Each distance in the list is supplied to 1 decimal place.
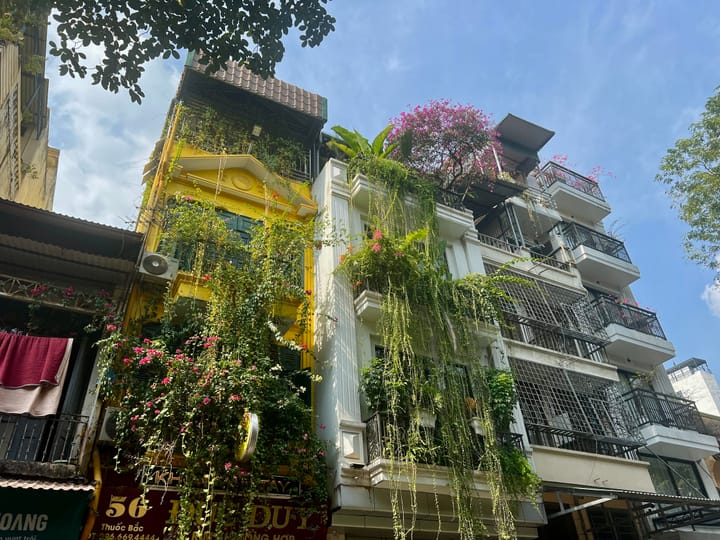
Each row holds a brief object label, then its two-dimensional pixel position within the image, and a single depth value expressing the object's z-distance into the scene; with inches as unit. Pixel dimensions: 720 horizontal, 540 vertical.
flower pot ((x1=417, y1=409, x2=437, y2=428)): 346.6
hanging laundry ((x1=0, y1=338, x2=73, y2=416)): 274.7
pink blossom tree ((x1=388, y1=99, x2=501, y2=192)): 572.1
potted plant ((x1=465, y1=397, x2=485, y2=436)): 363.9
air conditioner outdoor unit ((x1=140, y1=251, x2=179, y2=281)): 347.3
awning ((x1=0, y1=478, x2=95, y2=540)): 246.1
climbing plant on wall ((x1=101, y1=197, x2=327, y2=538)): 277.6
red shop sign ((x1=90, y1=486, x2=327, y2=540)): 271.6
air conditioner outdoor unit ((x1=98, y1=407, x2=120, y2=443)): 289.6
